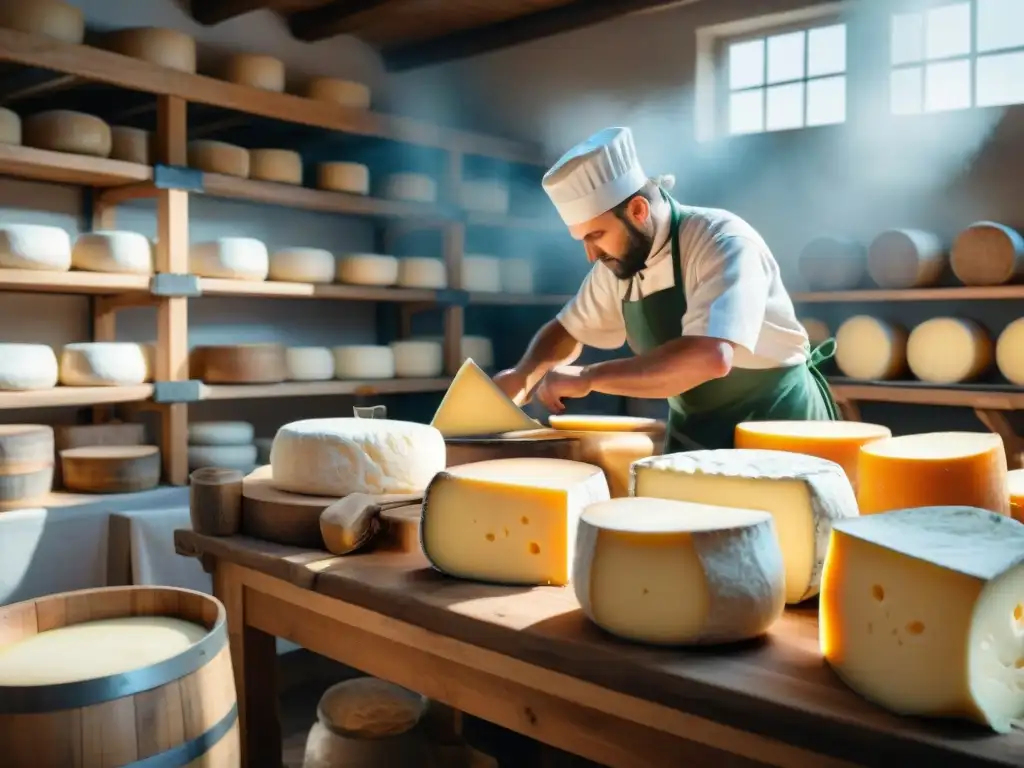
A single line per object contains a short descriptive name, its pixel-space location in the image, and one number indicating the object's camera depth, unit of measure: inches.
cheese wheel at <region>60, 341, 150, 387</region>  124.8
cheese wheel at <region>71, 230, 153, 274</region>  125.5
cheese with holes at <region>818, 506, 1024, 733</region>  31.6
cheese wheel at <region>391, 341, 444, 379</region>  167.9
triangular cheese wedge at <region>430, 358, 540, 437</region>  69.8
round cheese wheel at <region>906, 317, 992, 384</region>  140.8
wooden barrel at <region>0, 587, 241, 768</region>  34.8
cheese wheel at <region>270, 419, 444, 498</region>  59.9
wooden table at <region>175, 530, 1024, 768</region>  32.3
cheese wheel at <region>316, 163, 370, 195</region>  158.6
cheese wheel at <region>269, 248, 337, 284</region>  149.6
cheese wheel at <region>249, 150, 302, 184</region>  149.1
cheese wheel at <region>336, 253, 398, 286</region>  160.1
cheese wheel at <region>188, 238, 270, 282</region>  137.5
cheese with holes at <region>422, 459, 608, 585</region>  47.3
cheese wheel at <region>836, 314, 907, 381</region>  148.8
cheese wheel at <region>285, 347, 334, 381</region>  151.2
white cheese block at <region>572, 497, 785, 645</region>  38.3
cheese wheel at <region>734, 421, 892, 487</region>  53.7
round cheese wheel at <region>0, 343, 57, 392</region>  116.3
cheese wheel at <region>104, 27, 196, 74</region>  133.5
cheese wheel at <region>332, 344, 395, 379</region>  159.2
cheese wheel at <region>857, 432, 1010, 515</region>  45.6
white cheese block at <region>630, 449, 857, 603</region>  43.4
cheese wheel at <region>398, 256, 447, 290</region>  168.7
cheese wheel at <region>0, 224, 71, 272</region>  116.3
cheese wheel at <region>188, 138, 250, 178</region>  141.1
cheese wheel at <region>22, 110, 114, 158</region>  125.0
